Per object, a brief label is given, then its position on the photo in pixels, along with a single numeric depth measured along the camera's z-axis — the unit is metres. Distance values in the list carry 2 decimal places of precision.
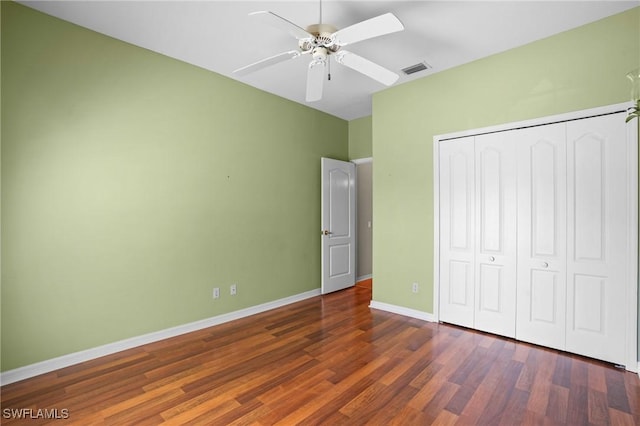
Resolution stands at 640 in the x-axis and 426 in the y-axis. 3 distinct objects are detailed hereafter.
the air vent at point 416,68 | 3.45
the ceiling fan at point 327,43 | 1.90
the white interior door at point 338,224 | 4.91
